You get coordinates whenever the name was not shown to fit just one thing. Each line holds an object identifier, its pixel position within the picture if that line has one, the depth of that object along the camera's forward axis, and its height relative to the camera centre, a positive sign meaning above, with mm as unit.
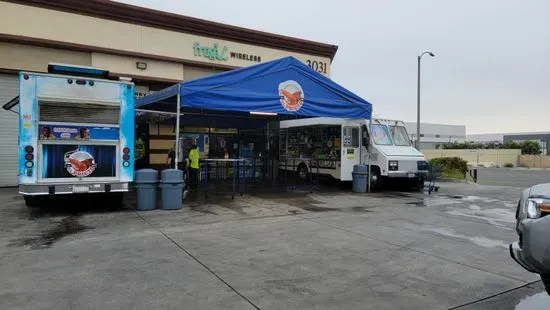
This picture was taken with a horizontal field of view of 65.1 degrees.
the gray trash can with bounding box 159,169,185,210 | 10701 -858
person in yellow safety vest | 13695 -457
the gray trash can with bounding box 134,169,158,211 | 10727 -872
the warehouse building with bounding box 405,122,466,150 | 103000 +5555
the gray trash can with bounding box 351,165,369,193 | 15312 -878
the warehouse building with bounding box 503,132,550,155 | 90538 +4519
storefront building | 15758 +4433
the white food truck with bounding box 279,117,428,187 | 15688 +165
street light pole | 24344 +3329
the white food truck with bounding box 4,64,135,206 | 9422 +448
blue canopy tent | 11594 +1773
